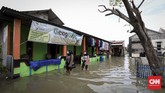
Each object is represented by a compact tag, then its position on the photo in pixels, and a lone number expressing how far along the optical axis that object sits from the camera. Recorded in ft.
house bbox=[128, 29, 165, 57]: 73.42
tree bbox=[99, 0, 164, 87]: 13.04
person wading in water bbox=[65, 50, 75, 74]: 22.97
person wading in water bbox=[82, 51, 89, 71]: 28.17
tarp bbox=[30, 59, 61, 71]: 21.30
